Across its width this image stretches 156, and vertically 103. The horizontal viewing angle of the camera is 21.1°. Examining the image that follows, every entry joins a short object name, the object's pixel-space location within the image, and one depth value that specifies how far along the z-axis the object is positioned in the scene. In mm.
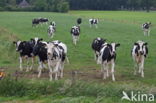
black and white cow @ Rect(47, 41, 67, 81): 19328
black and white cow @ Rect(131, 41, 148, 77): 20938
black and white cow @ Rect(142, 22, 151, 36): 43575
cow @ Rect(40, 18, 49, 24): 54809
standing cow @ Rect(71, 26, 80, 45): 35094
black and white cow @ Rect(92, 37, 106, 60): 24898
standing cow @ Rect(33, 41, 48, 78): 20094
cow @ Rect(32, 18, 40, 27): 52050
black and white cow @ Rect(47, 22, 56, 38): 38844
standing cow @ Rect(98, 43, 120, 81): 20016
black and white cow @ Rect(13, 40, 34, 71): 22500
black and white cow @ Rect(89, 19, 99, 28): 52559
